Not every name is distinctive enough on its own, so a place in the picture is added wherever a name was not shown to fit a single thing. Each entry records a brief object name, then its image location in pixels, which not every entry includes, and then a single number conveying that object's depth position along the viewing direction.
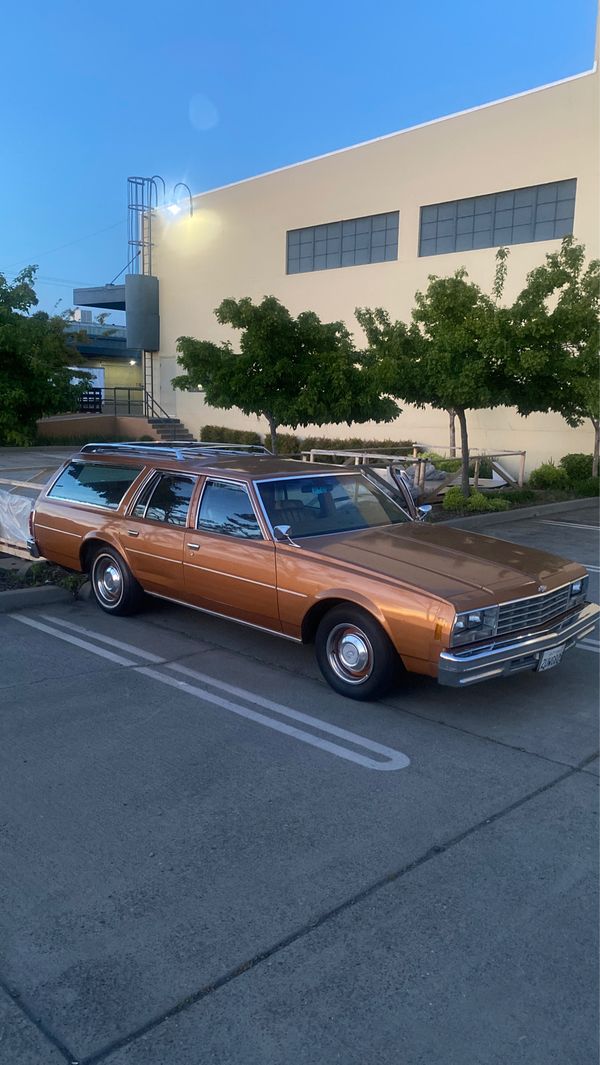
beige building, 21.64
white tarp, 9.07
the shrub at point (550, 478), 18.92
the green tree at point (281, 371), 13.11
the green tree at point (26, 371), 10.12
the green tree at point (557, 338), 13.38
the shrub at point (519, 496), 16.50
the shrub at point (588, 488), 18.23
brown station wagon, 5.21
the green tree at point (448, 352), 13.63
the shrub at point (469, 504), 14.93
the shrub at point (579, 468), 19.69
